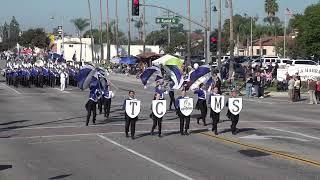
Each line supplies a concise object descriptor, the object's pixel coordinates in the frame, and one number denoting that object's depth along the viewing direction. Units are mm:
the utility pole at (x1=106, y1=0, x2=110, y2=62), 89688
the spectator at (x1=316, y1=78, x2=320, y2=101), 34575
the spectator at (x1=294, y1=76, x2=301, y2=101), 35594
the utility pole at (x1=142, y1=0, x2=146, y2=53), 75762
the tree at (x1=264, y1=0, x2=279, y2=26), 129625
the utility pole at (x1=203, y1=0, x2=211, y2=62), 51828
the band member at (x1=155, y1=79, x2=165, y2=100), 20845
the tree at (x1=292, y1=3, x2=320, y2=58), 72562
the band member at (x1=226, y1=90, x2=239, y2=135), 19500
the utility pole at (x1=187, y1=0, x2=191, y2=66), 59362
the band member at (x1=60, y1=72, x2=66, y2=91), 44422
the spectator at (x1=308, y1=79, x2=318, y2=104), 33812
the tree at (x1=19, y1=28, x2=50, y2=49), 132625
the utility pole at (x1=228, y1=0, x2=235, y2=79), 49719
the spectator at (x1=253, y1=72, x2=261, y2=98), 38500
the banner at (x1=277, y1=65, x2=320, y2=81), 44250
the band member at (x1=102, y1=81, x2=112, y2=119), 24297
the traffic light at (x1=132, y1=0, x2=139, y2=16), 38281
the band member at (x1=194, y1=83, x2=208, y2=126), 21359
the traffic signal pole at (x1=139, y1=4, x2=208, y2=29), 42188
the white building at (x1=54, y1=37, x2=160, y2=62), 119400
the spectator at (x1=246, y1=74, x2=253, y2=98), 38531
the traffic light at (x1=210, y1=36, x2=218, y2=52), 42594
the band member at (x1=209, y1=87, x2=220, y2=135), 19406
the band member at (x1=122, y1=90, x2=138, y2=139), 18188
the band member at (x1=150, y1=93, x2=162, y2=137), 18719
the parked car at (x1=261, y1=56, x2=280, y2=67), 61700
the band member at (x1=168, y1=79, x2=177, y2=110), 26703
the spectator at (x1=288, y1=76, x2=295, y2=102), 35584
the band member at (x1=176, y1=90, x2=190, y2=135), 19111
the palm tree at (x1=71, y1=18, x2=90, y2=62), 136875
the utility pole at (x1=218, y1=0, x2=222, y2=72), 48281
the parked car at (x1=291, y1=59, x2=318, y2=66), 55366
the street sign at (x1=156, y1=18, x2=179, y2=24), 49141
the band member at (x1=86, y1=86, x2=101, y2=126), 21562
